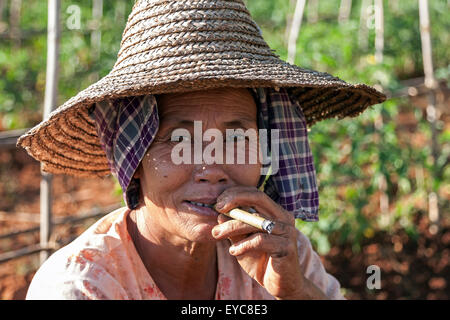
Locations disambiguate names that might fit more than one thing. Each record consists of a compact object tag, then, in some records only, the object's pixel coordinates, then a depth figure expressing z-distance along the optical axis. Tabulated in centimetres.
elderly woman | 155
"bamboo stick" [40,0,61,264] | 285
